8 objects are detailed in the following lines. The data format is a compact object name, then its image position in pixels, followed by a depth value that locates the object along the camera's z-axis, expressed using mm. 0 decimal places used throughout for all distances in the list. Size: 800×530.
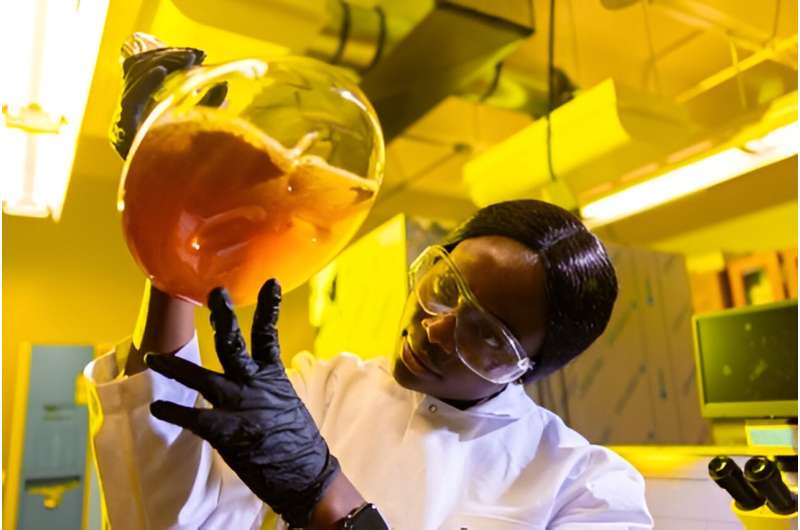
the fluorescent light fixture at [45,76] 1244
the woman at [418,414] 697
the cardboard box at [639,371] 2076
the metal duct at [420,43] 2148
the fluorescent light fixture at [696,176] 2080
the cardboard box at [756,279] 3555
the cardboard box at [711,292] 3826
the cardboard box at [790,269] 3400
